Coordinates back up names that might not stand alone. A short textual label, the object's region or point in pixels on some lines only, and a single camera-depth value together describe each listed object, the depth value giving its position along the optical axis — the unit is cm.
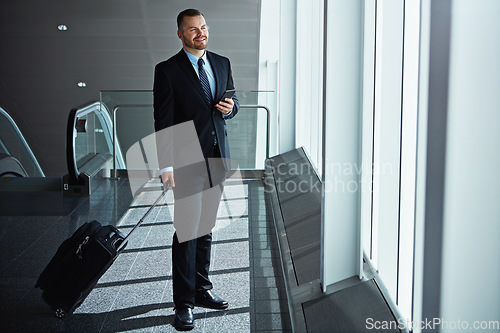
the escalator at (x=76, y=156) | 745
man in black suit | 364
